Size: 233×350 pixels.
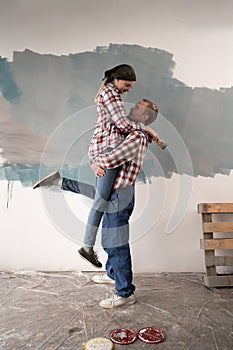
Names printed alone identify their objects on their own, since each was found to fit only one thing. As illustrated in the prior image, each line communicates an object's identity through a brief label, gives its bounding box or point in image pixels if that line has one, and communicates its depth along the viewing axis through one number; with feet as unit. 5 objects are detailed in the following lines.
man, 5.92
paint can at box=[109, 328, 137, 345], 4.63
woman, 6.07
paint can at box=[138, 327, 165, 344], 4.65
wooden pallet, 6.82
